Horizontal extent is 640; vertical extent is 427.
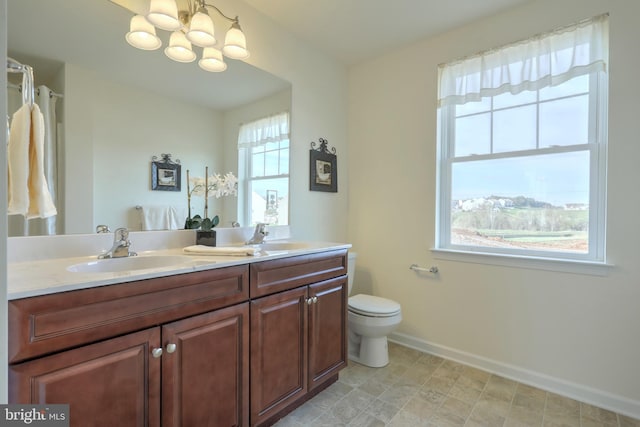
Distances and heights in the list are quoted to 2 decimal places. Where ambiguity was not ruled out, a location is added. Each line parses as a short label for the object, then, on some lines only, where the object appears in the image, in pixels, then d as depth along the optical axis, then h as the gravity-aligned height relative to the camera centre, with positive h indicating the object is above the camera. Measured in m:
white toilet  2.12 -0.81
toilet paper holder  2.39 -0.45
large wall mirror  1.30 +0.51
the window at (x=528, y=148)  1.82 +0.44
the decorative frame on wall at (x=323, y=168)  2.50 +0.36
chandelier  1.41 +0.89
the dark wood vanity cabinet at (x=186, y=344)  0.87 -0.49
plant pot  1.73 -0.16
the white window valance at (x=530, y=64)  1.77 +0.97
